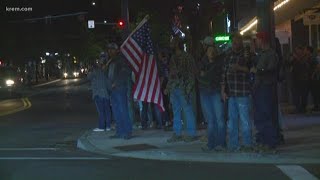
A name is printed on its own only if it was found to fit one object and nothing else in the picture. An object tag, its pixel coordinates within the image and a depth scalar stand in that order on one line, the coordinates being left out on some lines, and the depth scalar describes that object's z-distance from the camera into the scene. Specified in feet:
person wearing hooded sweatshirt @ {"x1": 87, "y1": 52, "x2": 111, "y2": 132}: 48.55
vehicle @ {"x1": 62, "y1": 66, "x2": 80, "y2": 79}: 339.28
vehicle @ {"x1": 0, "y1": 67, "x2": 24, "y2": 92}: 139.23
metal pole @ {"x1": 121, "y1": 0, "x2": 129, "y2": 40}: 54.13
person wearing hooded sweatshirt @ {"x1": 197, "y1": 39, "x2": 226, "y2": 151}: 35.04
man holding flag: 42.50
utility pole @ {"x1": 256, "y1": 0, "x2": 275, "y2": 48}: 37.06
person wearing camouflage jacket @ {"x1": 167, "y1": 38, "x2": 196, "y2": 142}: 39.22
